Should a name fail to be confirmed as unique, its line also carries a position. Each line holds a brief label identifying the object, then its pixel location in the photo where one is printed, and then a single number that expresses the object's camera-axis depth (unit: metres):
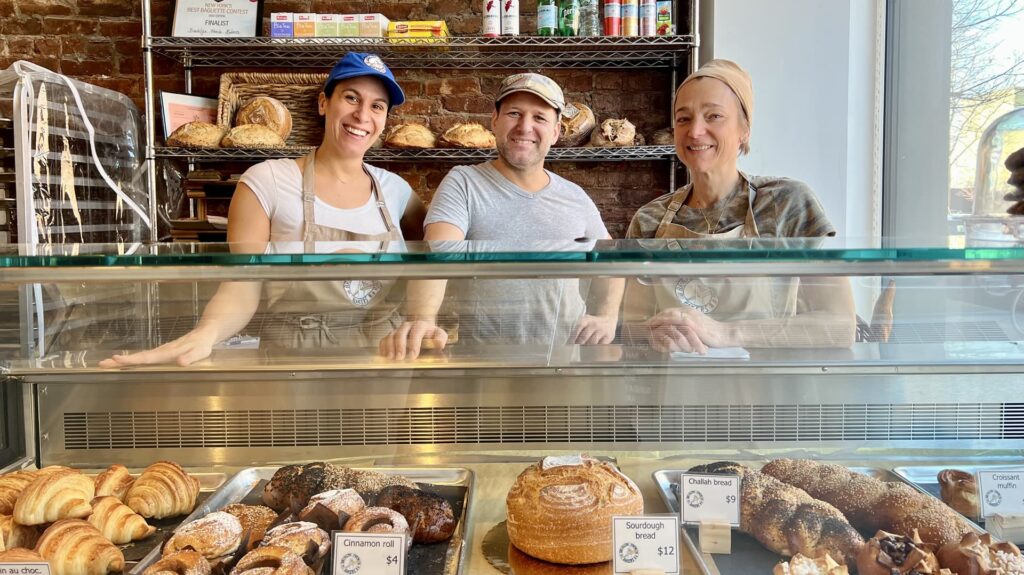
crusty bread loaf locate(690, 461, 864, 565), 1.14
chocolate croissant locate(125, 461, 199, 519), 1.27
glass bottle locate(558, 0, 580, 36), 3.58
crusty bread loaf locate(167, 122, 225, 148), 3.56
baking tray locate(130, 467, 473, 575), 1.14
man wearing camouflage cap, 2.31
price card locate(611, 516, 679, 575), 1.10
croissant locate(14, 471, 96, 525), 1.20
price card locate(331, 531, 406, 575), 1.08
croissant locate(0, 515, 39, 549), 1.17
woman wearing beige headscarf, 1.31
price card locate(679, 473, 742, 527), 1.20
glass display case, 1.29
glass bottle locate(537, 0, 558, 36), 3.59
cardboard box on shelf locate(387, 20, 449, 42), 3.59
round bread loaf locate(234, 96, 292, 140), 3.69
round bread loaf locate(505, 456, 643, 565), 1.15
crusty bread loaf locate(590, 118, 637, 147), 3.63
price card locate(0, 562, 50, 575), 1.06
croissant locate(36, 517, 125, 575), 1.09
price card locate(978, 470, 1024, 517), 1.22
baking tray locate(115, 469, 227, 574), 1.16
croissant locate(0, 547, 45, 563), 1.08
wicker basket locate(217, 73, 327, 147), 3.84
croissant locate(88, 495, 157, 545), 1.20
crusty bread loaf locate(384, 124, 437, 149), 3.59
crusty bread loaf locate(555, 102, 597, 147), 3.65
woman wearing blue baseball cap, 2.27
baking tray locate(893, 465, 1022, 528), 1.32
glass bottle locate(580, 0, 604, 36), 3.60
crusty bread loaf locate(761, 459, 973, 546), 1.18
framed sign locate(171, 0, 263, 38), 3.68
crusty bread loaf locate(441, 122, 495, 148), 3.61
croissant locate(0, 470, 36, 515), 1.25
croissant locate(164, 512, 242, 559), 1.14
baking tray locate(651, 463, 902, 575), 1.12
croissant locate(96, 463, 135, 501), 1.31
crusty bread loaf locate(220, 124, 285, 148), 3.55
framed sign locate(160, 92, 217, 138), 3.68
